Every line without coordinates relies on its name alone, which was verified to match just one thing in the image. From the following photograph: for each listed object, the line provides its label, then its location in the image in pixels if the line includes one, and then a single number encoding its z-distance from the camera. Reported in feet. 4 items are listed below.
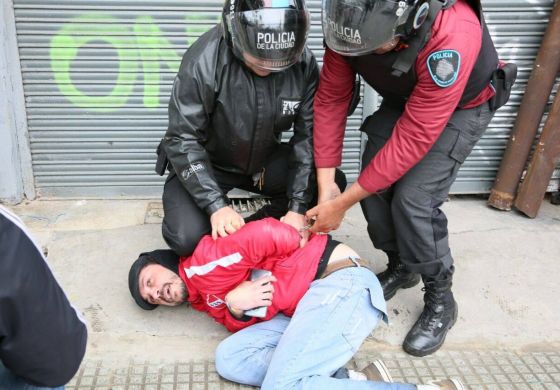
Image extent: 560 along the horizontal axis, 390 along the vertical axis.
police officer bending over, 6.42
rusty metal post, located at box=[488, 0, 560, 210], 11.45
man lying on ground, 6.86
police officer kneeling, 7.31
